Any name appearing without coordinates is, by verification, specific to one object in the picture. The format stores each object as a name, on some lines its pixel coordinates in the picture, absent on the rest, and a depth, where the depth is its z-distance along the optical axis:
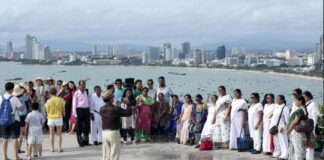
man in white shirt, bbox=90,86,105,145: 12.98
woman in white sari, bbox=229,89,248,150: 12.25
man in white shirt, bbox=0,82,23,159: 10.62
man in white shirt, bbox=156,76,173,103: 13.69
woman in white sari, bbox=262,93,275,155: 11.69
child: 11.06
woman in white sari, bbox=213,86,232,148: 12.54
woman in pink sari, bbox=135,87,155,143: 13.34
